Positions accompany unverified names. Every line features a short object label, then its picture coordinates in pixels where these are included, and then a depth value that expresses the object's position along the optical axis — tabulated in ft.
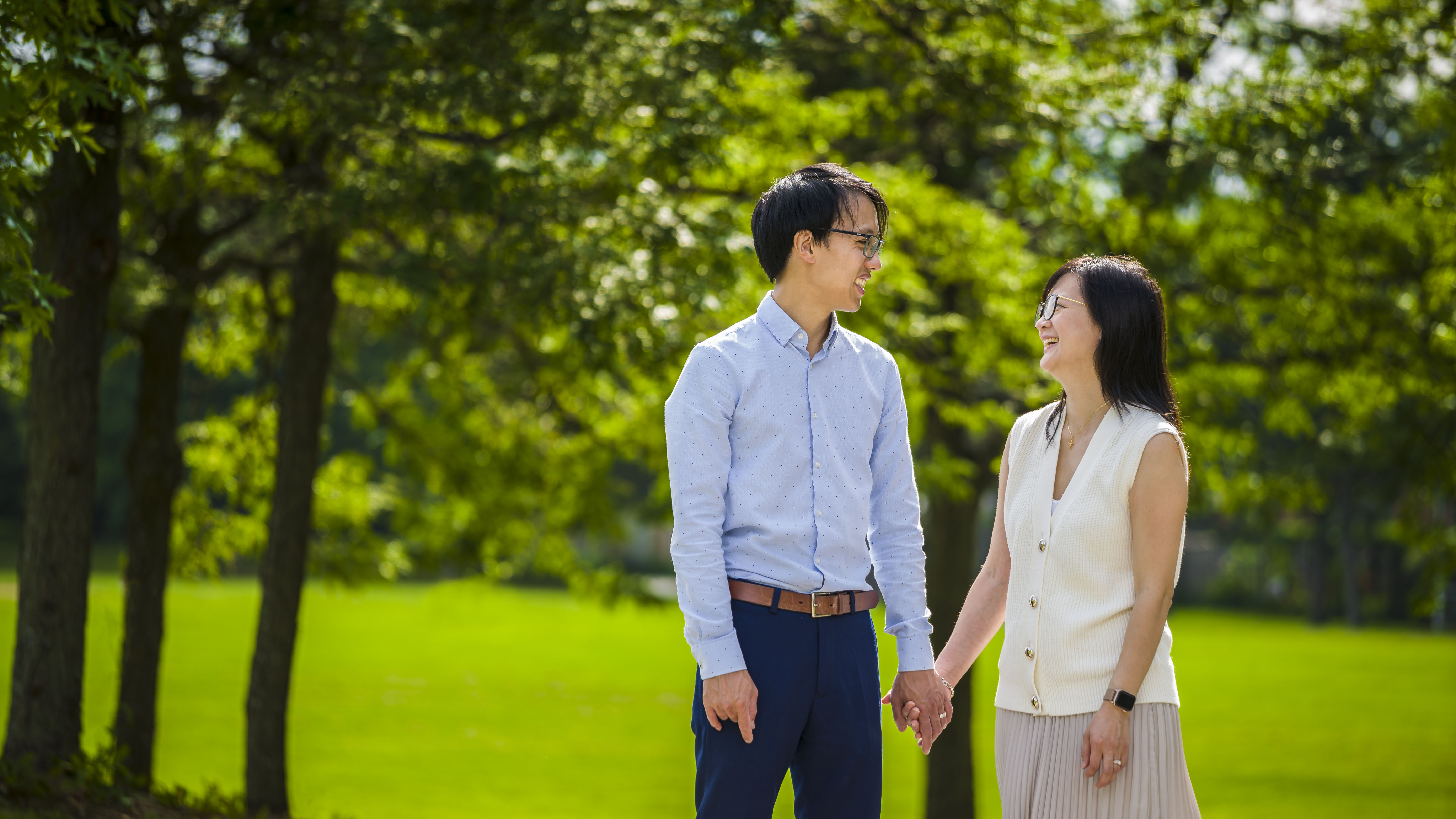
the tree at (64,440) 40.34
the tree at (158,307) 54.70
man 18.95
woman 18.85
